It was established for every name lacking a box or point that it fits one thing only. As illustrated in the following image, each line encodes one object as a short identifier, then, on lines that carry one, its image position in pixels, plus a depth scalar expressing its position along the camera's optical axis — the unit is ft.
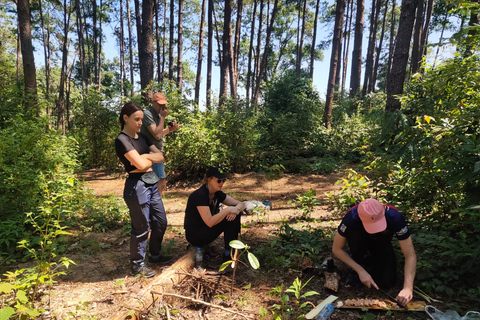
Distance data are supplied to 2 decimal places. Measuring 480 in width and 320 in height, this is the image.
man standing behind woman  12.41
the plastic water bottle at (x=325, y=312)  7.24
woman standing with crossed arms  9.00
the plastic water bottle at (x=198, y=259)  10.05
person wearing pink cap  7.58
